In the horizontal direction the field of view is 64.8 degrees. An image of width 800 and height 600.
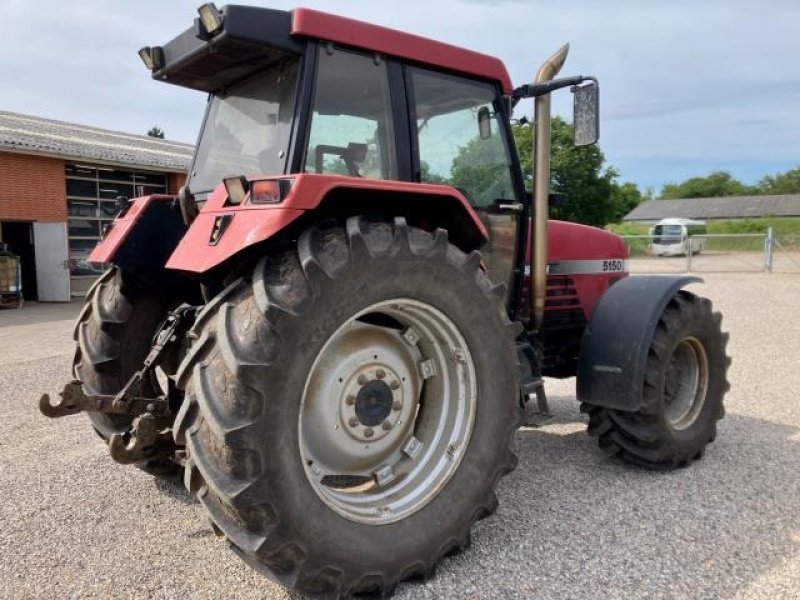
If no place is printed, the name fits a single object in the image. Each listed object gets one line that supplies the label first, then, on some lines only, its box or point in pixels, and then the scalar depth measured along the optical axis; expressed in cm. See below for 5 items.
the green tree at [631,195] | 8223
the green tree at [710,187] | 9588
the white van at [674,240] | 2925
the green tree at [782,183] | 8544
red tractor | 223
